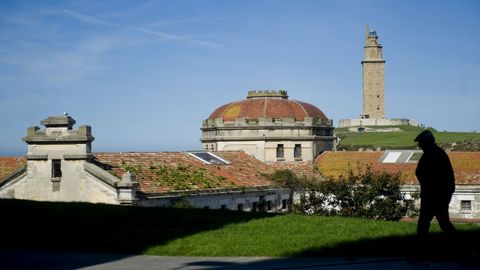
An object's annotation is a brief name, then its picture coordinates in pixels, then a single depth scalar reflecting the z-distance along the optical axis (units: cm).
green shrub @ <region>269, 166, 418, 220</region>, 3306
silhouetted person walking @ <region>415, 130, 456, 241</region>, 1114
